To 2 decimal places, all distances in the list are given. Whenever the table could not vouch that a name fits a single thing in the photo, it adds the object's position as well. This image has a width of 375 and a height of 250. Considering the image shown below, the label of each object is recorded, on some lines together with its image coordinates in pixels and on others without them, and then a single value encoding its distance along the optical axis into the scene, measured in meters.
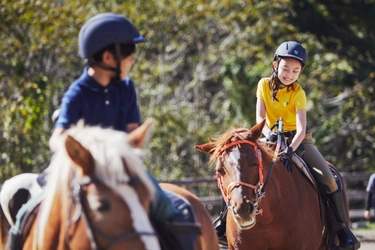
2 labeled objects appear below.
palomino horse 8.25
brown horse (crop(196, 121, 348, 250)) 13.90
